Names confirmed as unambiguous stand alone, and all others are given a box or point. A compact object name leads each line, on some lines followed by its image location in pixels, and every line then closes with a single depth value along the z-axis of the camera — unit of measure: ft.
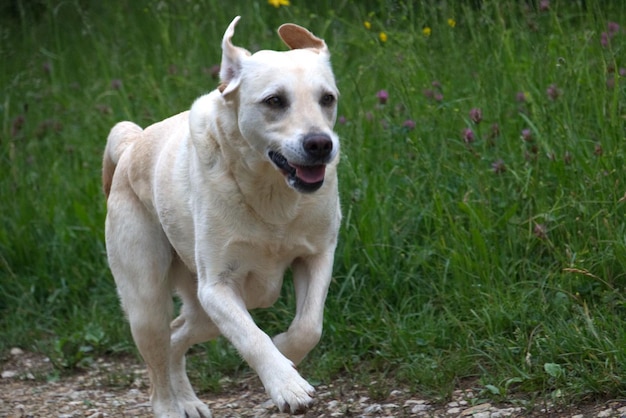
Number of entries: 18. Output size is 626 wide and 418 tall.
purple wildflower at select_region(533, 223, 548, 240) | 35.04
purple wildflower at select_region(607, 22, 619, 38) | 40.40
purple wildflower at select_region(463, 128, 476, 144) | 38.01
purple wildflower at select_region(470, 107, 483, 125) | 38.11
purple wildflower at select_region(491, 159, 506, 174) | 38.06
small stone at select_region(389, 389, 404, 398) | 34.08
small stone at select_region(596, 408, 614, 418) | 28.44
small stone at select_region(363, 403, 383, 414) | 33.14
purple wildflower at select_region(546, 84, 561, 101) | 39.60
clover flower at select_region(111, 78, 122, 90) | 53.52
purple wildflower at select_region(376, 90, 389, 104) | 41.78
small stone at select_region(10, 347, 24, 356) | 43.28
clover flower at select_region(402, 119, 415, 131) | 40.45
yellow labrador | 28.43
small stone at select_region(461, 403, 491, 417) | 31.01
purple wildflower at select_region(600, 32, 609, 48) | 38.83
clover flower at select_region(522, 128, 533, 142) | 38.86
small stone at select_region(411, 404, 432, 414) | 32.40
